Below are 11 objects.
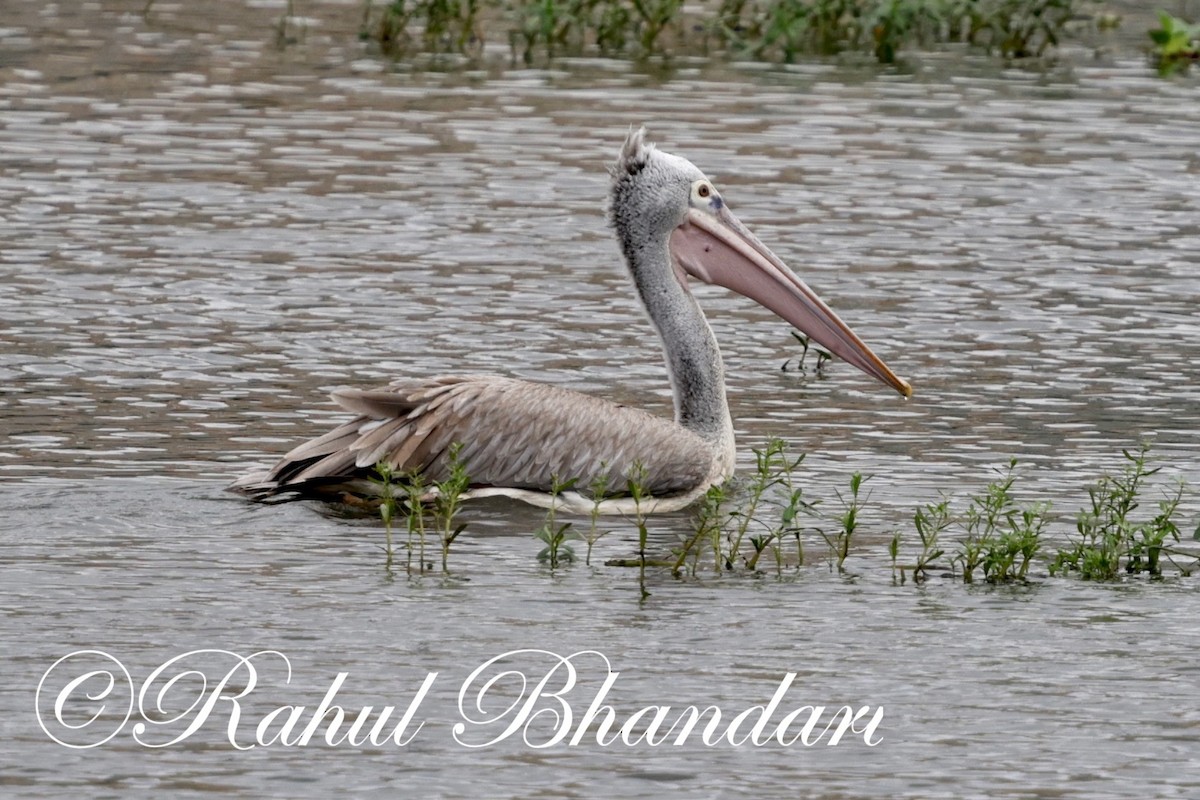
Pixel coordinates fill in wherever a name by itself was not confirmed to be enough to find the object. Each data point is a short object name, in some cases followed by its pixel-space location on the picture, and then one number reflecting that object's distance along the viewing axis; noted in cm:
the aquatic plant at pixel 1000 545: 1358
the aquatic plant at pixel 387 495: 1384
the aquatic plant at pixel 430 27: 3641
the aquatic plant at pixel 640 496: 1341
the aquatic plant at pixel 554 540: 1390
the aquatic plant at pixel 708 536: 1383
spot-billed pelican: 1526
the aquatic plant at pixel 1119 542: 1386
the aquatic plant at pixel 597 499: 1406
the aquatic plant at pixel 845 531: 1373
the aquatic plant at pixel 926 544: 1366
